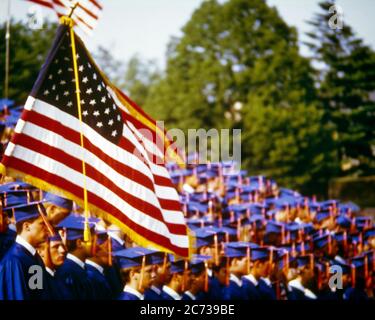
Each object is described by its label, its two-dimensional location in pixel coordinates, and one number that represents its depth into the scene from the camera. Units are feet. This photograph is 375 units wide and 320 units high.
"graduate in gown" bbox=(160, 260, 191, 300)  33.19
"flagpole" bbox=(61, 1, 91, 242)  23.81
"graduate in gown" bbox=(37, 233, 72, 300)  27.20
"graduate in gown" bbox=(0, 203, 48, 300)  24.97
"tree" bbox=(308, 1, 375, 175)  74.02
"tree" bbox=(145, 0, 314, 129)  114.52
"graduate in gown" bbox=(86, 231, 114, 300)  30.07
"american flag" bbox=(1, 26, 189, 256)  23.26
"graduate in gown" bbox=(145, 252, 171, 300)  31.35
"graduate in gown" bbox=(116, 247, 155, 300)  29.99
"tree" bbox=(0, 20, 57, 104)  83.10
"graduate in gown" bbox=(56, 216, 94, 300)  28.60
